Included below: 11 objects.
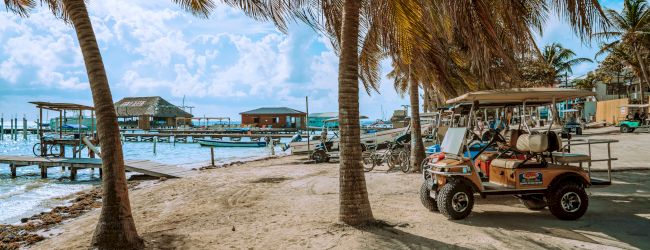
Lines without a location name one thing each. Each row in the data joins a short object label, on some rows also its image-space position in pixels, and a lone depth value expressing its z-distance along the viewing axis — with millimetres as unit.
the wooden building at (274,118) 63625
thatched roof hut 70625
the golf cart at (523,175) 6957
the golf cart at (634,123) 27656
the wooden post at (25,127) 67600
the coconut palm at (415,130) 13891
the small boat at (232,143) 42500
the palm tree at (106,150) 5805
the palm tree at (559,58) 45781
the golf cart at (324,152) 19953
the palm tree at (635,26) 31625
